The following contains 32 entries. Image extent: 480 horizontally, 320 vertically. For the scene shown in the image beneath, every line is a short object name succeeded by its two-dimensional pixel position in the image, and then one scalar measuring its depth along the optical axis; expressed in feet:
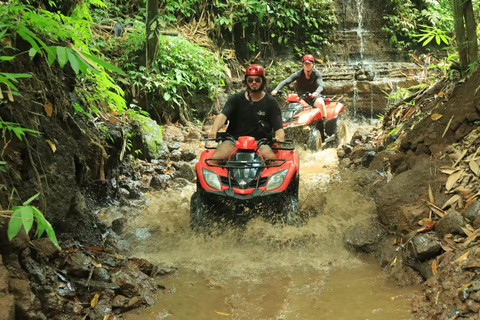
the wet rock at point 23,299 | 8.81
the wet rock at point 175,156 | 28.04
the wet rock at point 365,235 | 14.99
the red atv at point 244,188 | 15.49
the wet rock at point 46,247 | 10.62
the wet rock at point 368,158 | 23.20
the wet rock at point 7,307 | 7.87
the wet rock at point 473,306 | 9.22
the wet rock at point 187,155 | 28.63
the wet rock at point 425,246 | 11.98
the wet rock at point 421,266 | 11.80
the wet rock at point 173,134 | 34.19
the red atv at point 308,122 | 29.96
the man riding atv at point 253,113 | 18.90
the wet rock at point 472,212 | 11.75
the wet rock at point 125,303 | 10.85
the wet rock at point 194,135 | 34.99
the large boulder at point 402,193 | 14.58
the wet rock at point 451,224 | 11.96
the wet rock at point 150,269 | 13.17
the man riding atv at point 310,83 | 31.09
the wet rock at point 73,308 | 10.06
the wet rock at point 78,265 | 11.26
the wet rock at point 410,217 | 13.44
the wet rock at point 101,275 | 11.51
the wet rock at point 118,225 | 17.51
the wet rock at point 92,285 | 10.96
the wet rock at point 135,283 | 11.44
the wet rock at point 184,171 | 25.35
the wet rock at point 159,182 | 23.33
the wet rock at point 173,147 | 29.28
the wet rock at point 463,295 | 9.63
